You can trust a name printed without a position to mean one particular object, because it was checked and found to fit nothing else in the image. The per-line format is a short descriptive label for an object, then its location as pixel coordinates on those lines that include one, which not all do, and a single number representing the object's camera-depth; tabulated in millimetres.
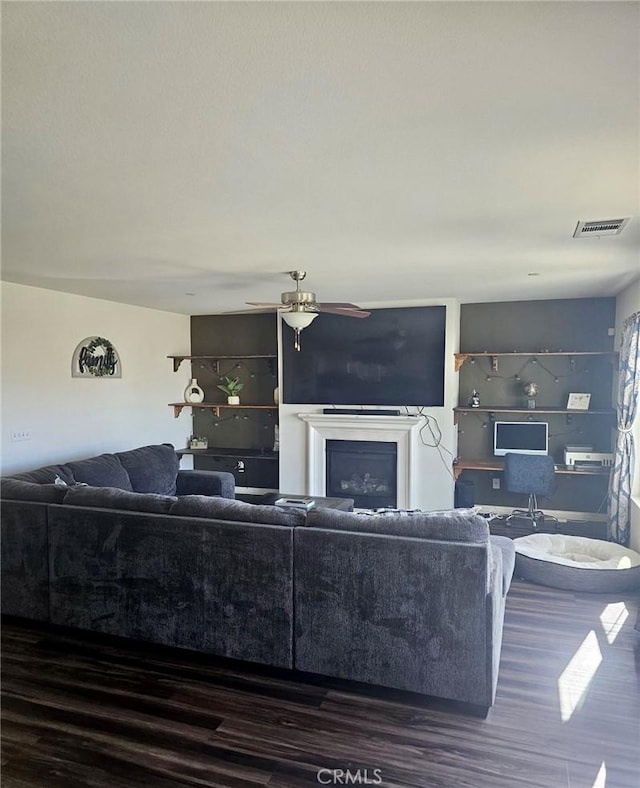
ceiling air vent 2896
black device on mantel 6241
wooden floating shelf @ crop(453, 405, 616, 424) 5684
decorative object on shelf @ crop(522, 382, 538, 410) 6043
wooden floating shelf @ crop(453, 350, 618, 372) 5684
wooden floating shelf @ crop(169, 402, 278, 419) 7012
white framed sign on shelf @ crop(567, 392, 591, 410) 5922
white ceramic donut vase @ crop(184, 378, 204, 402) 7125
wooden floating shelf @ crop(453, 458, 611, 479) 5617
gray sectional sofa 2537
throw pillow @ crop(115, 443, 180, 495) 5055
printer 5688
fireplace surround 6137
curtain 4664
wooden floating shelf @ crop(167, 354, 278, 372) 7048
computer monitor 5973
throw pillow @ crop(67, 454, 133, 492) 4387
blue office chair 5473
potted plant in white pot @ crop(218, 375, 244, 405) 7016
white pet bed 3893
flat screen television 6082
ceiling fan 4000
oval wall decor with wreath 5324
